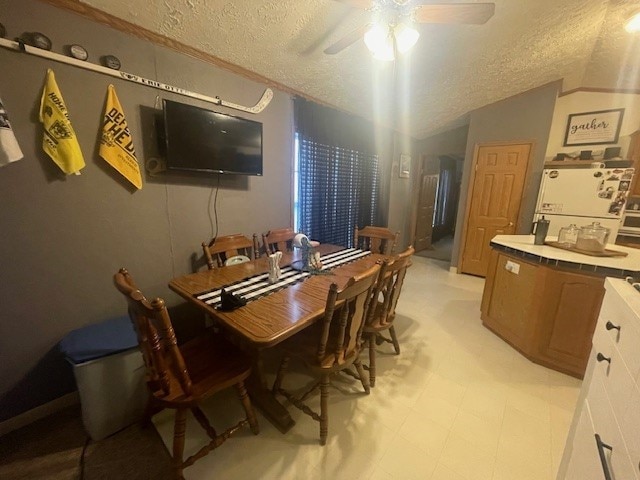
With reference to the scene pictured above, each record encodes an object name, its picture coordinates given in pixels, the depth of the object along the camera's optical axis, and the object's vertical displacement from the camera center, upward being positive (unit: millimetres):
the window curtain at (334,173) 2996 +251
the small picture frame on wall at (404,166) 4637 +508
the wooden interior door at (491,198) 3643 -30
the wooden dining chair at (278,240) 2395 -483
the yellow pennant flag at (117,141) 1616 +280
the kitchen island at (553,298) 1796 -764
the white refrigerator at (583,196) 2930 +30
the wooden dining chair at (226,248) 2015 -496
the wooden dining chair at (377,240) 2631 -502
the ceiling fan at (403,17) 1300 +926
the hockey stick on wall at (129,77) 1320 +707
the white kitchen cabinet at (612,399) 579 -524
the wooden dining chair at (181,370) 989 -914
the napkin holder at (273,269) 1680 -518
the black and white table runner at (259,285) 1449 -603
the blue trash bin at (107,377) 1304 -1006
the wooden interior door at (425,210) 5195 -331
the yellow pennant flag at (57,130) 1407 +294
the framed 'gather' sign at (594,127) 3361 +961
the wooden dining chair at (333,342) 1226 -876
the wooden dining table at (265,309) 1162 -615
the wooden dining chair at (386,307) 1638 -796
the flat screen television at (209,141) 1826 +369
